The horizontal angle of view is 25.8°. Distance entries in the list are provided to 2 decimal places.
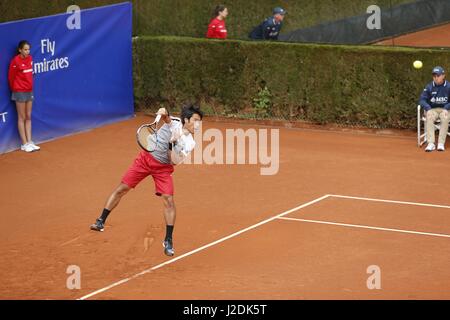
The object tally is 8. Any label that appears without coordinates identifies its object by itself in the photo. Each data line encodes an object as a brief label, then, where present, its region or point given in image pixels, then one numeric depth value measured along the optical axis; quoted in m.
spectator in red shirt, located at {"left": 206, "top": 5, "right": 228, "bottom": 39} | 21.44
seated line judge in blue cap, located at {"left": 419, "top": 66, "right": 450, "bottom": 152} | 17.89
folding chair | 18.17
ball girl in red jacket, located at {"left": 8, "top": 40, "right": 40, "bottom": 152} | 17.61
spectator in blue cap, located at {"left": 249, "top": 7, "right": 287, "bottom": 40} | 21.83
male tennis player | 11.77
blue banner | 17.92
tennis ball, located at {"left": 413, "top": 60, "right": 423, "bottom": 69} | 18.98
